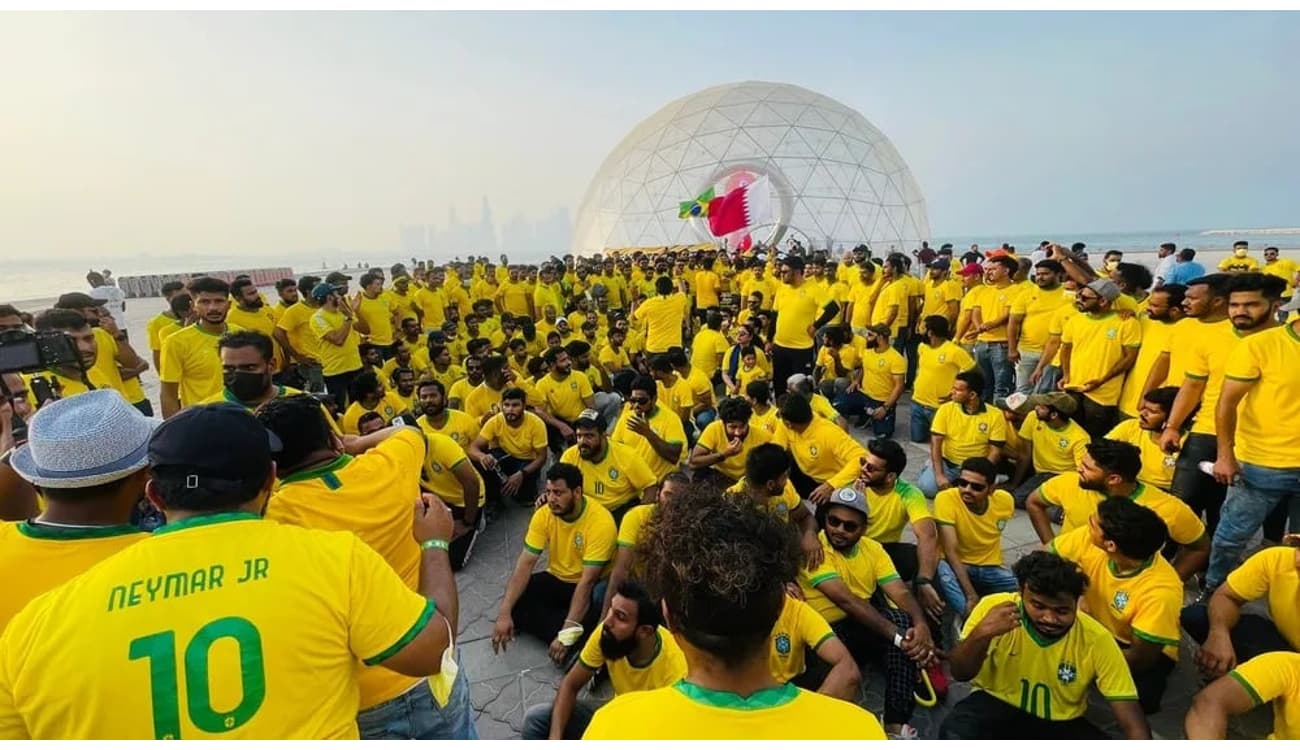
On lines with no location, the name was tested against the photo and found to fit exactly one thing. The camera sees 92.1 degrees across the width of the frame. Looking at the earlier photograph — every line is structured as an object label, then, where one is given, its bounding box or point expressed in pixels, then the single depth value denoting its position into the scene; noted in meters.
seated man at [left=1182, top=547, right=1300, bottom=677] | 2.83
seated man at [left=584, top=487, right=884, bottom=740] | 1.10
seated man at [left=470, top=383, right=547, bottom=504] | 5.52
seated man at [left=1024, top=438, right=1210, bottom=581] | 3.51
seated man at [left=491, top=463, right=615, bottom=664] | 3.70
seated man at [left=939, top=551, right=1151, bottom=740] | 2.55
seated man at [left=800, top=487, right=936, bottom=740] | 3.12
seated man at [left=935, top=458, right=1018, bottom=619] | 3.78
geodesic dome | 22.20
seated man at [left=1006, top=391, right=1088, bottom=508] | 4.81
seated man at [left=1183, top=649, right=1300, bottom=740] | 2.24
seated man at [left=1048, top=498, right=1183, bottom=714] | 2.88
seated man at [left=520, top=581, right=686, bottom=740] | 2.70
